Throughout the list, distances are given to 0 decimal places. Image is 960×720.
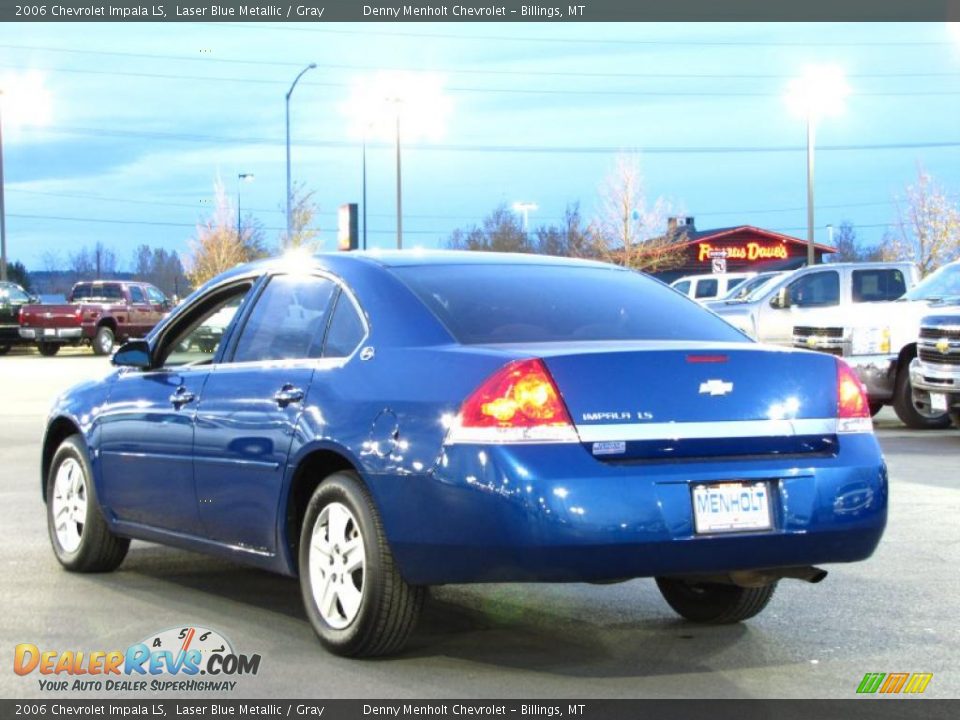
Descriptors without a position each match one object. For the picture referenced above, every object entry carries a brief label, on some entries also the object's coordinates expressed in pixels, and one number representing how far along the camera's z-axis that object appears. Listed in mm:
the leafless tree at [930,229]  70062
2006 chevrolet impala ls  5648
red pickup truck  42062
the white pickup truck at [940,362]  15836
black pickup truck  42812
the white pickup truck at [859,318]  18359
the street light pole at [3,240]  50969
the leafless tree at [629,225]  70688
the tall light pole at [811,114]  38969
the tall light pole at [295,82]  47250
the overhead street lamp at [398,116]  46188
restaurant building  76438
